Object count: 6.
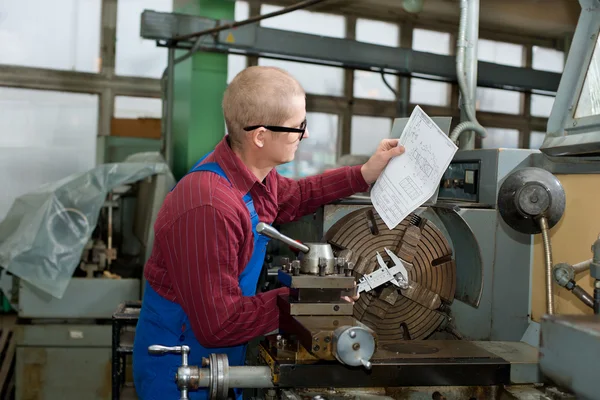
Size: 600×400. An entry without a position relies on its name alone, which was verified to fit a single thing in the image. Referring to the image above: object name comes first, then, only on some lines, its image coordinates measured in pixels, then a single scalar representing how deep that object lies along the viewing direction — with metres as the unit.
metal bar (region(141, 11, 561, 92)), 3.06
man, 1.09
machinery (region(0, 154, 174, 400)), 2.62
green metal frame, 3.27
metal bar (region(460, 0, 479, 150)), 1.70
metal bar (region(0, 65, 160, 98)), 4.31
